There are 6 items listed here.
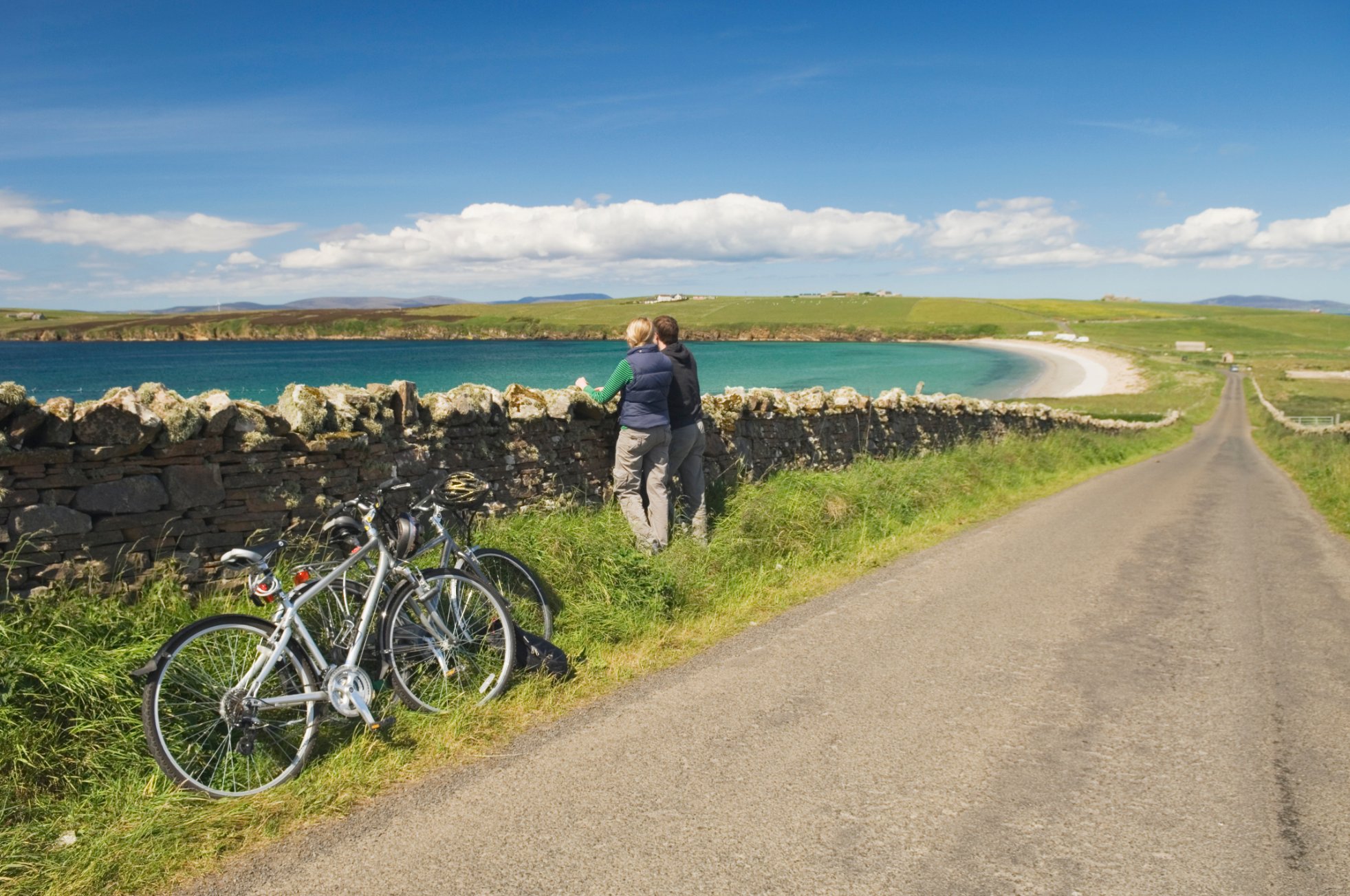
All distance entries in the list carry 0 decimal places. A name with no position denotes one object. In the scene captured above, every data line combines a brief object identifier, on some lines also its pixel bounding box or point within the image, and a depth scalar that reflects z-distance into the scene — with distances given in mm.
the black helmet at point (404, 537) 4938
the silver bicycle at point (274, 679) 4078
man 8359
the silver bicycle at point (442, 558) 4859
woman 7926
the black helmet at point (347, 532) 4801
